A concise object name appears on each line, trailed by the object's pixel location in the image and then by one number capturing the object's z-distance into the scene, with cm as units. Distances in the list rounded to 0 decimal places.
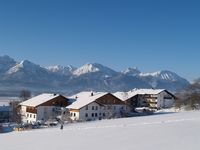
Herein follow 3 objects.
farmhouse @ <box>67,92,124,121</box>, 6912
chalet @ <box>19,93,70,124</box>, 7275
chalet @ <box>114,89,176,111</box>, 9362
